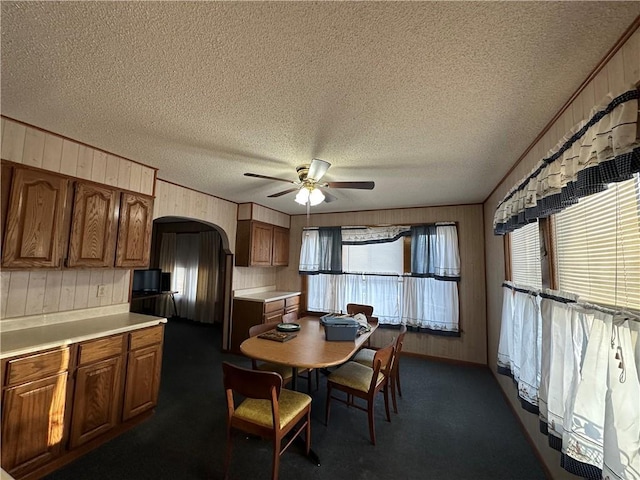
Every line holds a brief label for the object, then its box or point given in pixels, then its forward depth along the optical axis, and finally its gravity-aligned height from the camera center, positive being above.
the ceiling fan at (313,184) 2.26 +0.71
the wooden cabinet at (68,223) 1.82 +0.27
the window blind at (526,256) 2.17 +0.10
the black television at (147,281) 5.30 -0.48
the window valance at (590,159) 0.95 +0.49
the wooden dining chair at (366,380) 2.20 -1.07
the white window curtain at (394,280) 4.03 -0.27
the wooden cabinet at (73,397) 1.63 -1.03
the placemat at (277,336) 2.48 -0.72
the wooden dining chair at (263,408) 1.62 -1.03
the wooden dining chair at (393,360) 2.63 -1.06
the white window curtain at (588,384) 1.01 -0.55
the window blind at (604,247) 1.15 +0.12
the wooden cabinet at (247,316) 3.98 -0.84
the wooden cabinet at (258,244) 4.17 +0.28
